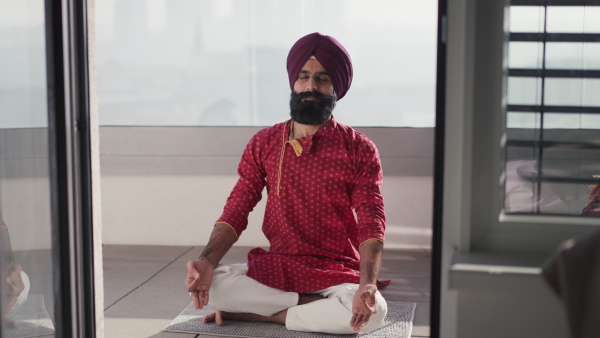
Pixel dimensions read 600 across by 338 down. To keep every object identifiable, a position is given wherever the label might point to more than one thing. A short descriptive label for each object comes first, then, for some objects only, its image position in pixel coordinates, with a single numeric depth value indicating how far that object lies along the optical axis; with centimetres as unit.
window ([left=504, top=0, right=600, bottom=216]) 158
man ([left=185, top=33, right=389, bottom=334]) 273
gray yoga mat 274
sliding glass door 175
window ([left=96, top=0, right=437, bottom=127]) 432
